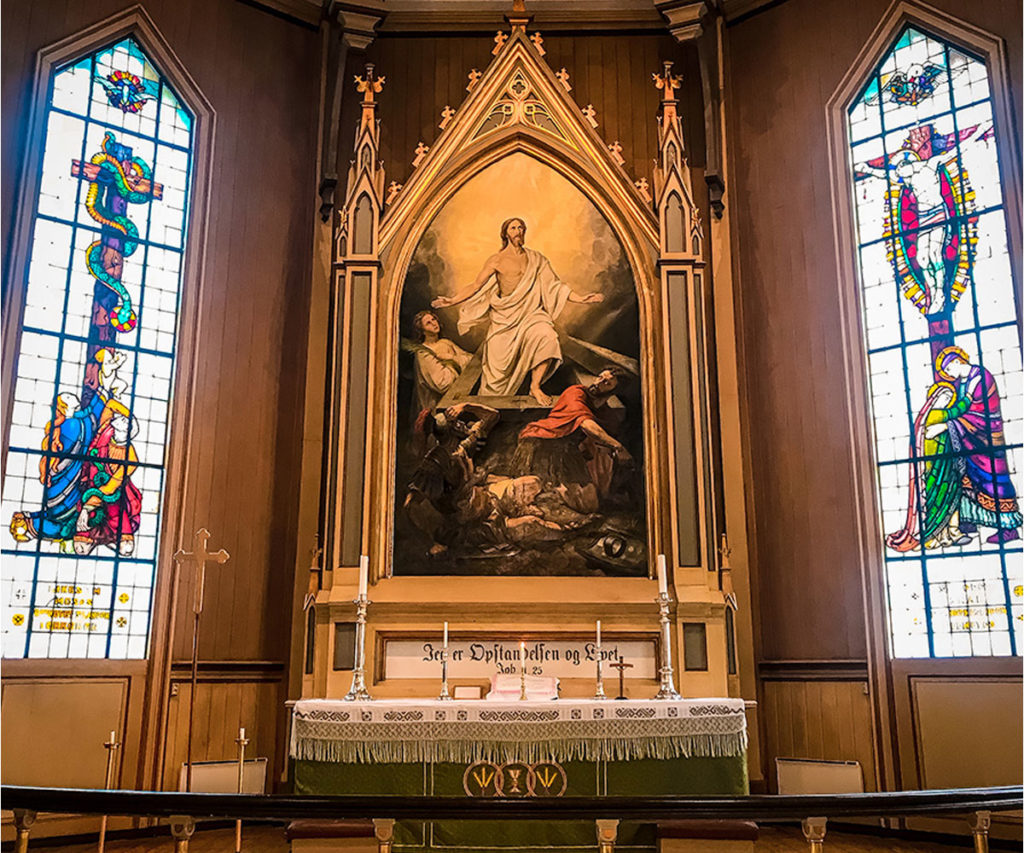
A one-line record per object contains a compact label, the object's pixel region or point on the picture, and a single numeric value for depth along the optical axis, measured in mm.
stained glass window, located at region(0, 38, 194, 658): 7090
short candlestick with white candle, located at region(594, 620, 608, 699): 6309
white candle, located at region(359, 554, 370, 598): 6392
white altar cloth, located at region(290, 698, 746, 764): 5684
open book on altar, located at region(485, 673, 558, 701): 6293
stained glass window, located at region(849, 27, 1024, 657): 7070
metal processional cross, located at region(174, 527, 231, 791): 6016
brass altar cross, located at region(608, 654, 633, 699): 6426
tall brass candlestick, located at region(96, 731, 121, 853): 4859
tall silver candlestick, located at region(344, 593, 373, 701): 6246
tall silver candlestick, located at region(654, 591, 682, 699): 6320
